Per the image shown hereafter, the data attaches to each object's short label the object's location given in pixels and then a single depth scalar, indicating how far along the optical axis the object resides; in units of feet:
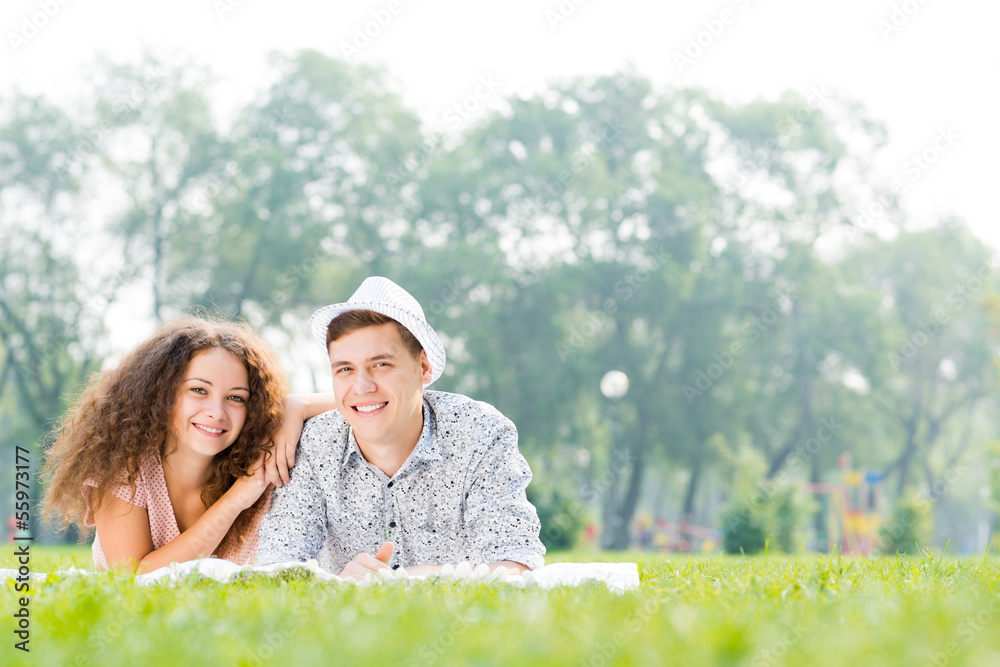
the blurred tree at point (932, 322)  112.88
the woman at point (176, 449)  14.87
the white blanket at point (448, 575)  10.69
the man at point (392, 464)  13.79
